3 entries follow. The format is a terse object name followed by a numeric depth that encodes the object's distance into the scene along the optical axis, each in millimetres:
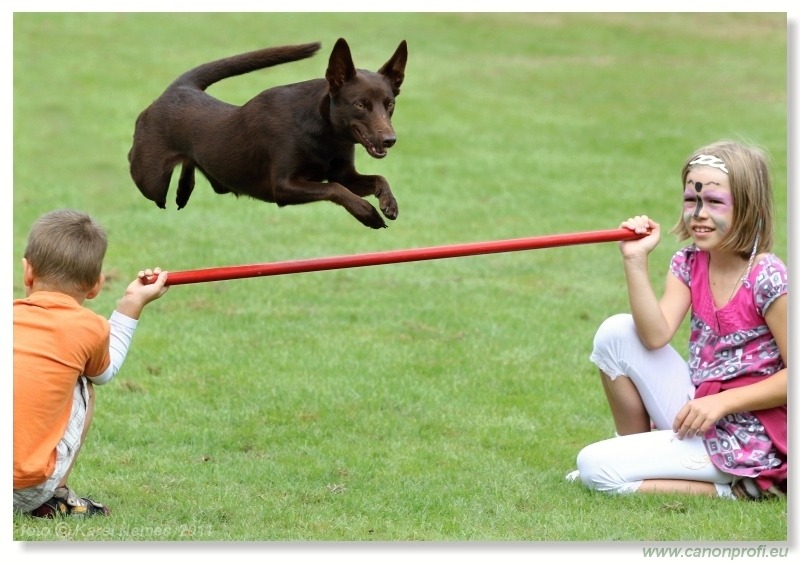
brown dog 7066
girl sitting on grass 8297
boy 7289
